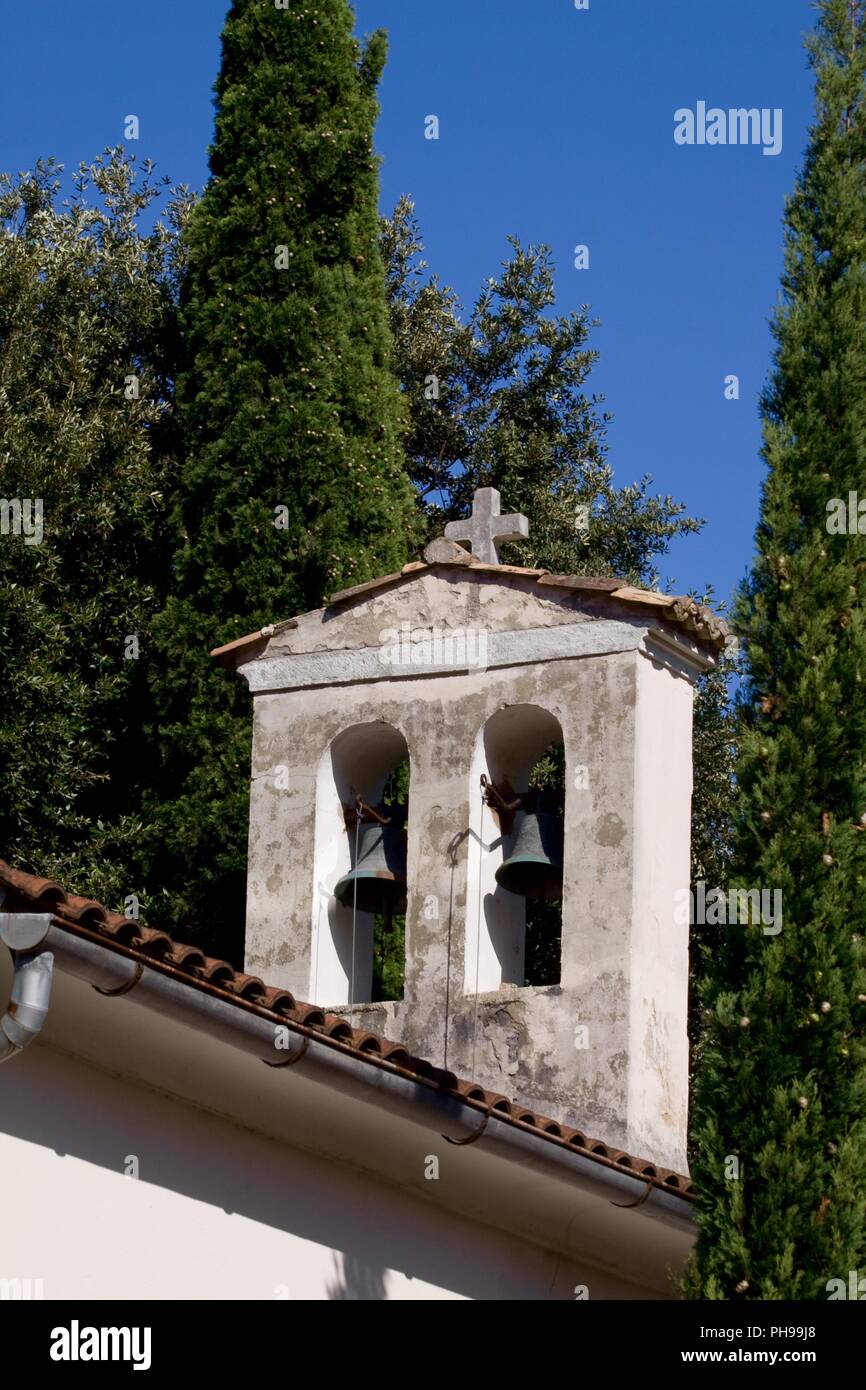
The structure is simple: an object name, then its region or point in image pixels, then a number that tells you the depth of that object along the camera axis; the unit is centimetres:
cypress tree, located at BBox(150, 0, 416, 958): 1686
